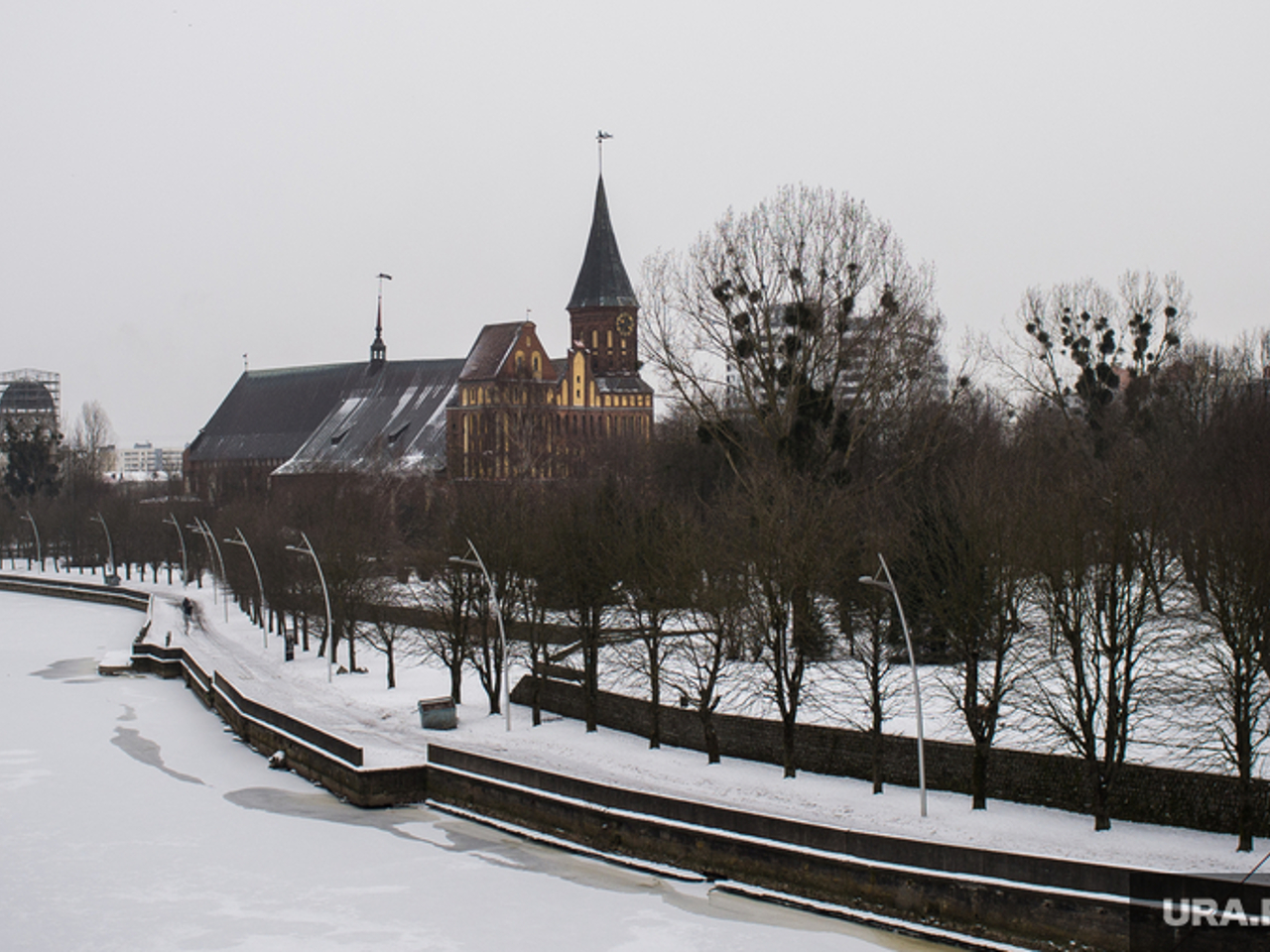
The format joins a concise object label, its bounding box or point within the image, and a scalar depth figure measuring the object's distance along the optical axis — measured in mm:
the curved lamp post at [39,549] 113975
